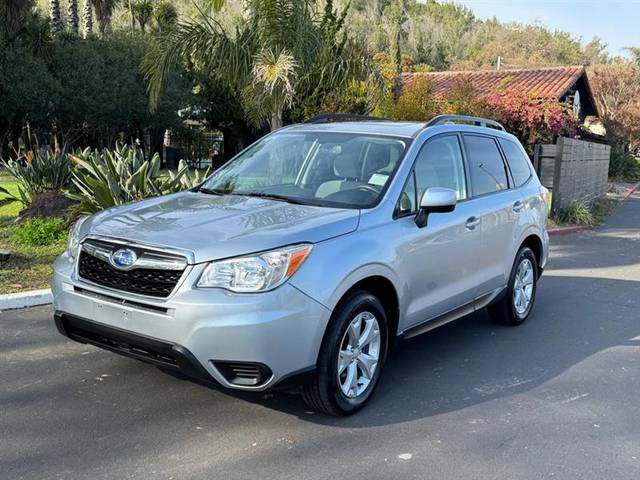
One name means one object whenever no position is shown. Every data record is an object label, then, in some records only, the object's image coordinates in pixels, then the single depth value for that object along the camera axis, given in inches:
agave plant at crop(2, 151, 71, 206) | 447.2
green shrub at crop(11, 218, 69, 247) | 350.3
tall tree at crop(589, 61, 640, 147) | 1644.9
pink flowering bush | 726.5
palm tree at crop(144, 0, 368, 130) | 454.9
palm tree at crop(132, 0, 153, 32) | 1579.7
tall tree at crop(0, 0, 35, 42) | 983.0
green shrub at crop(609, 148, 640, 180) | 1312.7
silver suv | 146.3
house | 1011.5
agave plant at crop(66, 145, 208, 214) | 350.0
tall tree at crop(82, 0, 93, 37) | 1368.1
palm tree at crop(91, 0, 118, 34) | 1390.3
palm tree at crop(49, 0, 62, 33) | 1238.9
